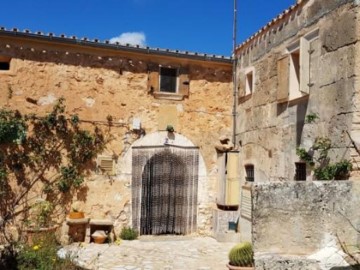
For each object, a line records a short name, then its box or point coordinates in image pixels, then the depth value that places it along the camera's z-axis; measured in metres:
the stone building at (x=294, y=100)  7.06
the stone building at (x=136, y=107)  10.38
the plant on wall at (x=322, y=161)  7.18
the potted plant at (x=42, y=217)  9.91
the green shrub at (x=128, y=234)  10.98
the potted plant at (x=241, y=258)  7.24
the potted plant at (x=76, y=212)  10.37
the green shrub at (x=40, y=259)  6.80
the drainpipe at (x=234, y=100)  12.16
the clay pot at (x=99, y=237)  10.35
